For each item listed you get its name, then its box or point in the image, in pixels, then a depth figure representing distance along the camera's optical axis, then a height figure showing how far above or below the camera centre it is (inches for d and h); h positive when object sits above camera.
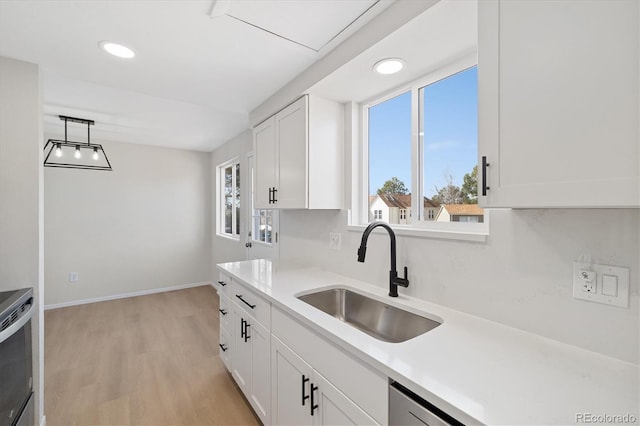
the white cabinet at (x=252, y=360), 62.1 -37.3
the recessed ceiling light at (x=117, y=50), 61.3 +37.5
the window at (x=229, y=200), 164.2 +8.0
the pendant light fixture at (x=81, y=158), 146.9 +29.9
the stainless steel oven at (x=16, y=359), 50.8 -29.4
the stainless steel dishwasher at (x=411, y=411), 28.5 -21.7
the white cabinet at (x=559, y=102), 25.6 +11.7
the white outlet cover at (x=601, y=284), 33.5 -9.2
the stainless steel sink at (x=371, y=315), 53.4 -22.4
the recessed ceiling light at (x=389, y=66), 56.2 +30.9
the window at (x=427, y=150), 54.2 +14.1
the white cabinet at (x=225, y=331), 84.4 -38.1
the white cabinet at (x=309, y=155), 73.0 +16.0
